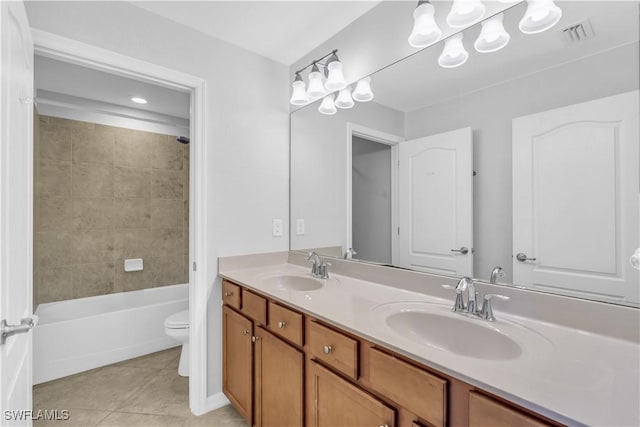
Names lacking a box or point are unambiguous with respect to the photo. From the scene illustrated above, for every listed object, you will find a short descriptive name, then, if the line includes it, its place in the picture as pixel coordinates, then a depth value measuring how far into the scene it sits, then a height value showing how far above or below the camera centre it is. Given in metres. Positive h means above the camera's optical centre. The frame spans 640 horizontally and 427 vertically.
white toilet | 2.23 -0.90
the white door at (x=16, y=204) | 0.83 +0.04
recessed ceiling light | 2.77 +1.10
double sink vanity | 0.63 -0.38
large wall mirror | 0.91 +0.22
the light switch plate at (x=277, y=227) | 2.16 -0.09
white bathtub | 2.21 -0.95
